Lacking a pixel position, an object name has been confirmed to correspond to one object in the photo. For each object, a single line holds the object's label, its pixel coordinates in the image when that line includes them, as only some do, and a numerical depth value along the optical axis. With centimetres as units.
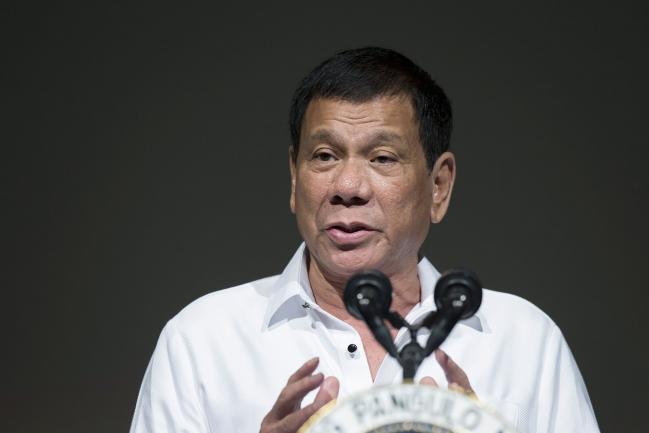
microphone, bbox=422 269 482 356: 615
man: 651
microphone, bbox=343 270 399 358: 615
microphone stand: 615
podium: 613
